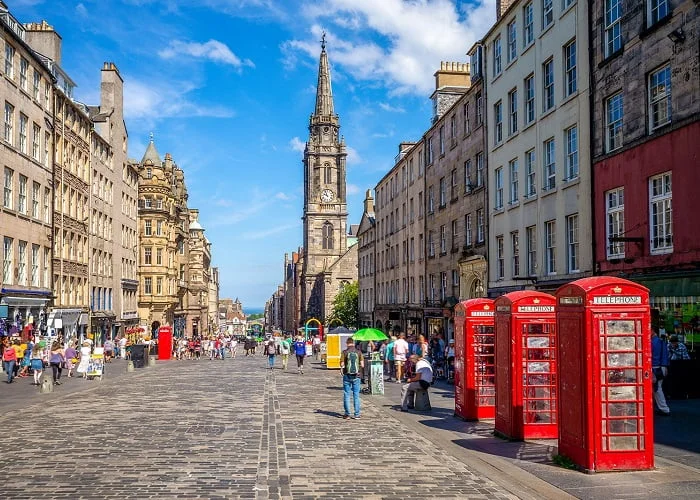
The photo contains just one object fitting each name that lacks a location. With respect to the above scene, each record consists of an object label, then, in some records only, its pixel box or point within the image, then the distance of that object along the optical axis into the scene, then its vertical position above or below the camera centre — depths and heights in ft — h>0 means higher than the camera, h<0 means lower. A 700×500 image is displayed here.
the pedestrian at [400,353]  86.82 -5.80
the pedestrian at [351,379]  55.11 -5.72
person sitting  58.65 -6.34
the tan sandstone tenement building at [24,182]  113.70 +20.91
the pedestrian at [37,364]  87.15 -7.22
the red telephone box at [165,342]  170.09 -8.88
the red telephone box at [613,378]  33.65 -3.42
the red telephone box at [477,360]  52.08 -3.99
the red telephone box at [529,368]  42.75 -3.77
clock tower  417.28 +65.39
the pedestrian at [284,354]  119.36 -8.26
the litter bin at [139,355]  131.34 -9.25
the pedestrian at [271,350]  118.98 -7.59
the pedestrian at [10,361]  89.35 -7.08
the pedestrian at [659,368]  51.96 -4.58
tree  310.04 -0.48
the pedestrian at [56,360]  85.71 -6.70
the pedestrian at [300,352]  112.61 -7.36
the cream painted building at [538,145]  79.00 +19.95
